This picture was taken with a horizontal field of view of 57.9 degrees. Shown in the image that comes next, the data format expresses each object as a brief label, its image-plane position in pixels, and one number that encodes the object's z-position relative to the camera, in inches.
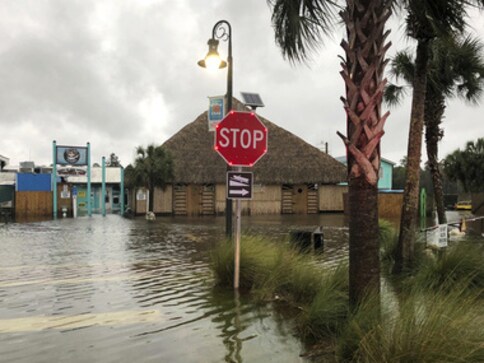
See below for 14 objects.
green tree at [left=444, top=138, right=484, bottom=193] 1590.8
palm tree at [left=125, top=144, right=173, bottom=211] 1094.4
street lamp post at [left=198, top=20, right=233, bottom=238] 368.2
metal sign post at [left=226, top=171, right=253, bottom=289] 263.7
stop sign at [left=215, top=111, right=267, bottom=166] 261.6
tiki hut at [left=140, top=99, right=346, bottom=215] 1228.5
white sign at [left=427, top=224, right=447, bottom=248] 329.4
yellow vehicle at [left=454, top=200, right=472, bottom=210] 1733.9
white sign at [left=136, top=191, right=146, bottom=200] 1211.2
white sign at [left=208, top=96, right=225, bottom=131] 381.7
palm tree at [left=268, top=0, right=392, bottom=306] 176.2
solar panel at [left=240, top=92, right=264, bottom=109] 1327.5
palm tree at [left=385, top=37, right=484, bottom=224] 448.1
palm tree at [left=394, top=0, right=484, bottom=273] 327.0
